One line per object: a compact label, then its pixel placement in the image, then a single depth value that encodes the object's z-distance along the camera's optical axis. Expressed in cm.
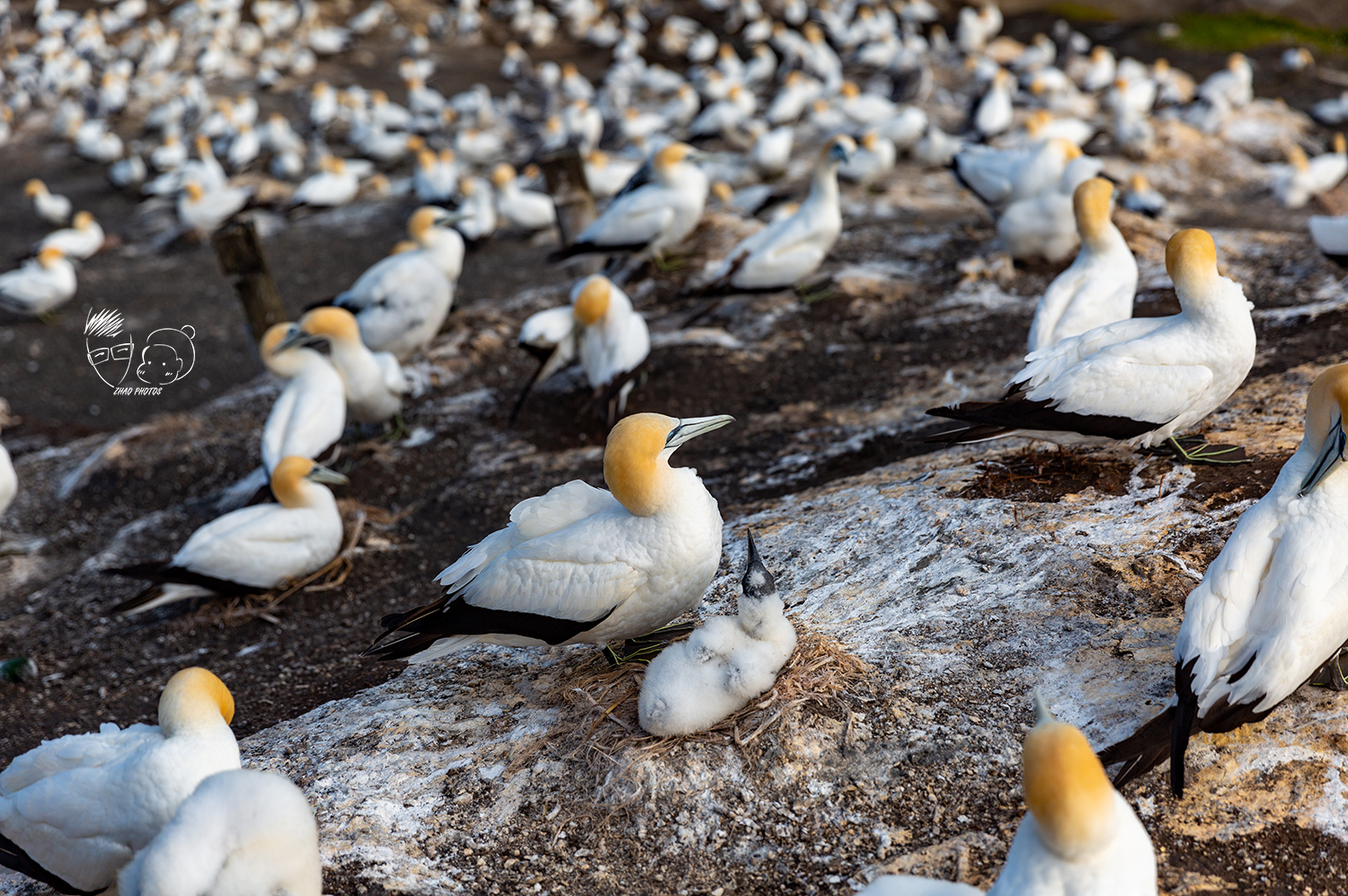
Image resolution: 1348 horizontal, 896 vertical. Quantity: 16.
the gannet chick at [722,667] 316
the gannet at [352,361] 703
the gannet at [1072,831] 209
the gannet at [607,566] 347
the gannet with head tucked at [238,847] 263
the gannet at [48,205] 1655
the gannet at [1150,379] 402
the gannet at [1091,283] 541
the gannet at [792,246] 804
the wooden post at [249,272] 839
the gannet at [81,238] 1427
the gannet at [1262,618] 275
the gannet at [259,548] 549
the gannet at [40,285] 1197
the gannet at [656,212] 915
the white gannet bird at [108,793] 313
